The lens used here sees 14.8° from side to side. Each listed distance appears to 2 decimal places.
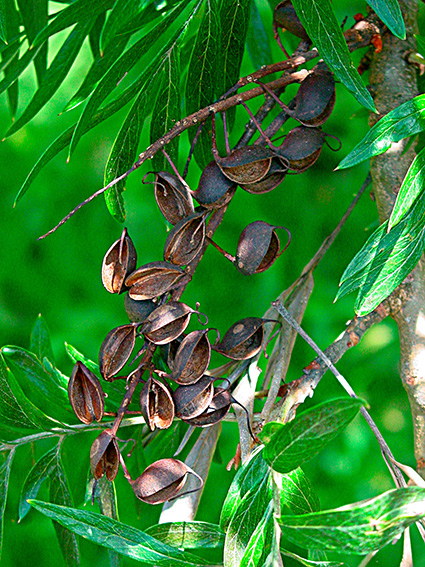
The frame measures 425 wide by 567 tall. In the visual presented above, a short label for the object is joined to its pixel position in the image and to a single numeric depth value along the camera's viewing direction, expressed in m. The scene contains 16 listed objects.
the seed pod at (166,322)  0.44
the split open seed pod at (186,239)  0.45
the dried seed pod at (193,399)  0.45
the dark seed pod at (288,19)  0.49
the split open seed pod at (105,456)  0.44
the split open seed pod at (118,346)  0.45
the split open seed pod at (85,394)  0.45
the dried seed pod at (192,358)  0.45
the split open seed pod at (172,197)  0.45
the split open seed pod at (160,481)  0.45
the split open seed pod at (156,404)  0.44
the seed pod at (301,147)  0.46
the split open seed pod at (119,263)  0.45
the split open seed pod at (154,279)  0.45
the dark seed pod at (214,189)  0.46
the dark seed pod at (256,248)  0.46
